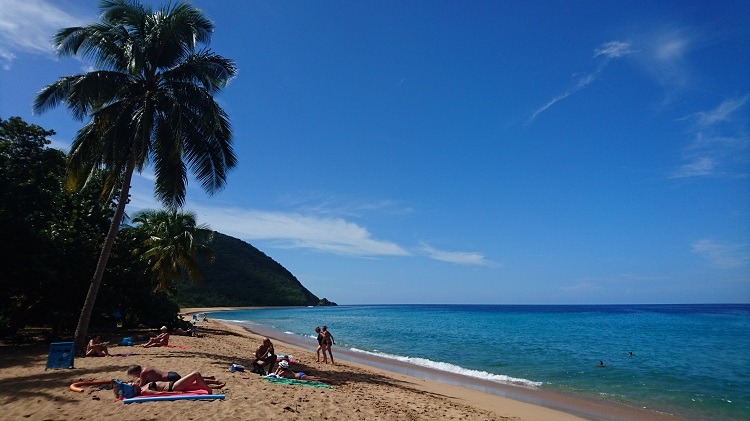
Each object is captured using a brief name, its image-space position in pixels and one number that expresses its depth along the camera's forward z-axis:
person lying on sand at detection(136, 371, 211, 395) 7.49
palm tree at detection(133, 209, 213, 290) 24.62
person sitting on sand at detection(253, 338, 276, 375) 10.83
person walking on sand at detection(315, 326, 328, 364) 15.52
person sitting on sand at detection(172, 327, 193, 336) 20.00
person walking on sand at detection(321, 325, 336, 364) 15.45
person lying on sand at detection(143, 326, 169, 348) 14.65
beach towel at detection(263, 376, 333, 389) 9.73
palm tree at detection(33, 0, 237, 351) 12.16
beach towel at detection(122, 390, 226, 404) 7.01
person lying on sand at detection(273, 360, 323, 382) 10.45
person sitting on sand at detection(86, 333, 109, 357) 11.78
